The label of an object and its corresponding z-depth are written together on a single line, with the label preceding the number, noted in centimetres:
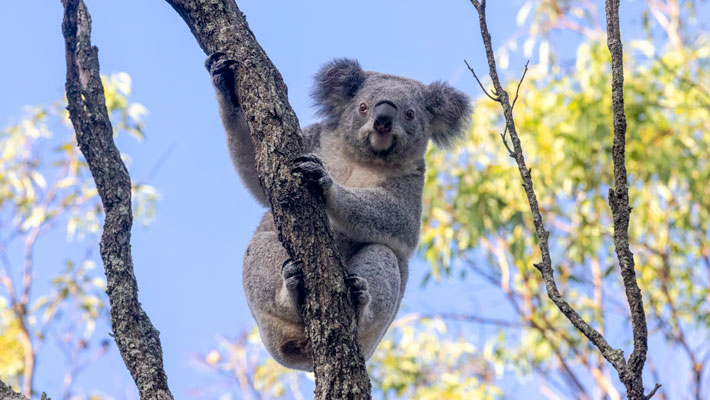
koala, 723
